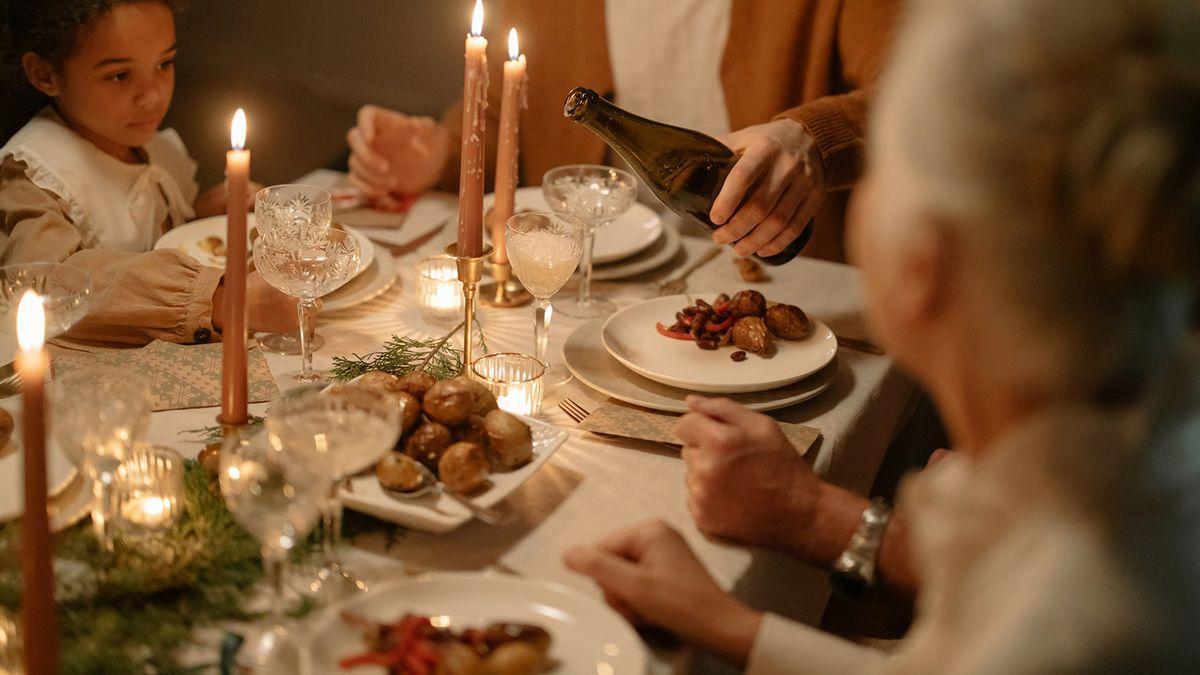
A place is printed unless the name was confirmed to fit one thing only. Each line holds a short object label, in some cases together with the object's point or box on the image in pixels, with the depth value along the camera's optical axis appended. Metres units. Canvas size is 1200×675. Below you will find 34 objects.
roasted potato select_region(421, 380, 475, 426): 1.42
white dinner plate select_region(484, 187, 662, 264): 2.26
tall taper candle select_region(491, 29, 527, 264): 1.87
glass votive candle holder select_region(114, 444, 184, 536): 1.29
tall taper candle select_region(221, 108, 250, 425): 1.29
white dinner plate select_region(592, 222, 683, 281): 2.24
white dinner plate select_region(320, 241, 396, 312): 2.00
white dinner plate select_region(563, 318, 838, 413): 1.69
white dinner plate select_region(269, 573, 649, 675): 1.08
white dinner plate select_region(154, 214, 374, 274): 2.14
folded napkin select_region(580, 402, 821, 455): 1.58
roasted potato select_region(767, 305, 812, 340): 1.89
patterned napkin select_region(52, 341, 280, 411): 1.62
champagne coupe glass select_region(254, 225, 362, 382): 1.68
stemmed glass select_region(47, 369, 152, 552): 1.19
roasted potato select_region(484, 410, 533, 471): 1.39
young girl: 1.83
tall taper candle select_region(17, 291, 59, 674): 0.99
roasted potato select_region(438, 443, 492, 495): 1.33
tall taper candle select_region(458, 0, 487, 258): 1.56
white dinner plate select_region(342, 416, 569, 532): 1.28
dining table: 1.31
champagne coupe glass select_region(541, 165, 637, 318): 2.11
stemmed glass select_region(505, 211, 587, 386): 1.75
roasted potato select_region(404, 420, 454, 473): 1.38
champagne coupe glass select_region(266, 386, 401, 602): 1.16
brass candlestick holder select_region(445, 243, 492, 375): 1.58
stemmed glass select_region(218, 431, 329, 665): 1.09
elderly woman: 0.79
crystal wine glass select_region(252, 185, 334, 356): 1.85
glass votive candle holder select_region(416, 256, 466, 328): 1.99
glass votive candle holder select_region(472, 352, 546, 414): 1.64
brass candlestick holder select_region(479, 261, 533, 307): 2.09
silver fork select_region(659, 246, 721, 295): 2.21
